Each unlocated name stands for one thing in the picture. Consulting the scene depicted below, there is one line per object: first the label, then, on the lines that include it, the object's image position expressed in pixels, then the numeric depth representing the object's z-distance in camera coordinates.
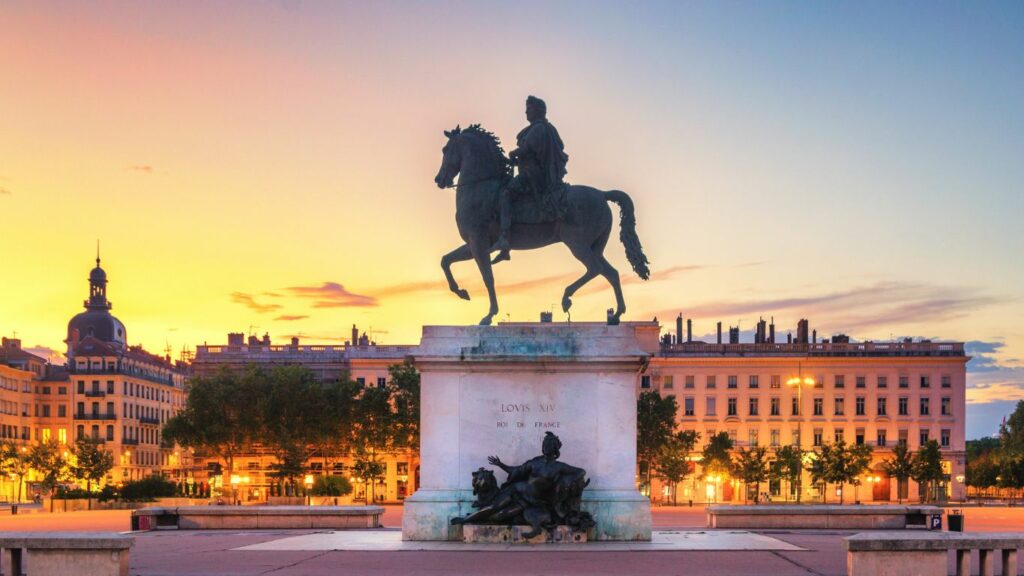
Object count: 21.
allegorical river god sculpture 24.50
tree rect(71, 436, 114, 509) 104.75
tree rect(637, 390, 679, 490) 110.12
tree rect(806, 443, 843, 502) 118.81
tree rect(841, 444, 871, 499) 121.41
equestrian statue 26.55
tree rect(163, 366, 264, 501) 101.44
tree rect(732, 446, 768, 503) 121.31
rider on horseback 26.44
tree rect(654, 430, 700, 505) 116.50
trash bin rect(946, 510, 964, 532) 31.93
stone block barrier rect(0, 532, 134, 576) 18.66
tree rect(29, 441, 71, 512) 103.69
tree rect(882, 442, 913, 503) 128.50
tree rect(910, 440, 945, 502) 125.94
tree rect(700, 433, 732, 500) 125.25
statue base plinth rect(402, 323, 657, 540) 25.83
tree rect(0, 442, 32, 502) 114.56
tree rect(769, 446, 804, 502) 120.93
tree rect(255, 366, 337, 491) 101.94
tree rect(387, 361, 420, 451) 102.88
